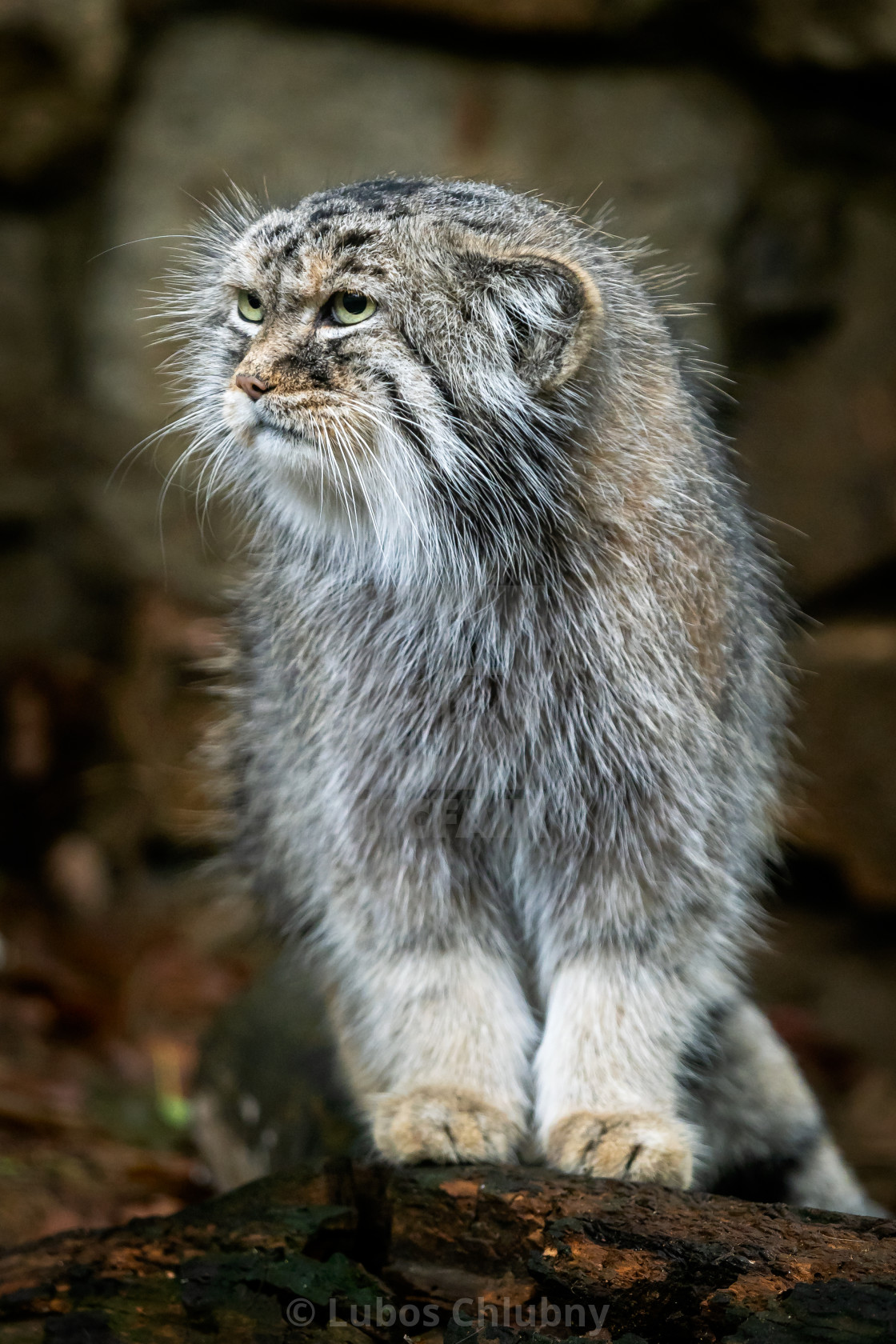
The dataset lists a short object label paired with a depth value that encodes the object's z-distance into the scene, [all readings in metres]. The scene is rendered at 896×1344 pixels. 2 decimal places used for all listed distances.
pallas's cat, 5.16
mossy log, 4.18
